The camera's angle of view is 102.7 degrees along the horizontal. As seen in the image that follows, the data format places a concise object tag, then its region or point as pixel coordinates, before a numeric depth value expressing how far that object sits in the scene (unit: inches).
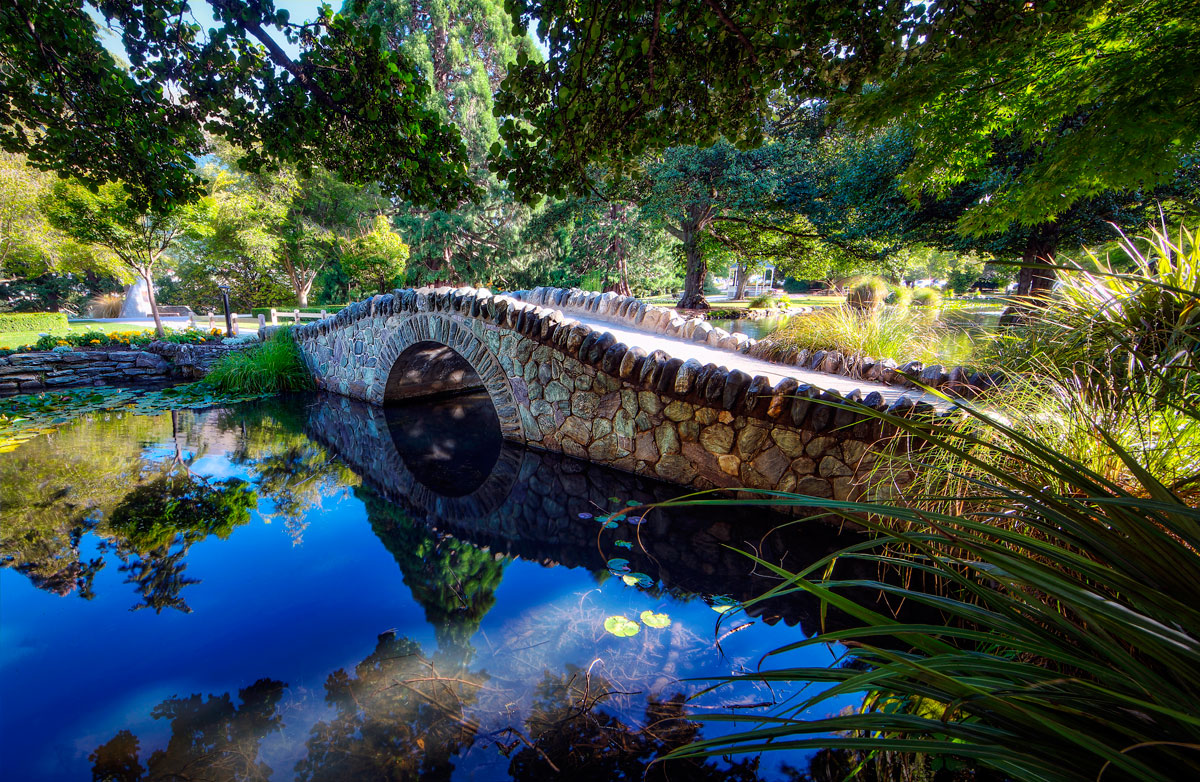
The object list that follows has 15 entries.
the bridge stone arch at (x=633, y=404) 150.8
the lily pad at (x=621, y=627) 105.9
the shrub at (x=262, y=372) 355.6
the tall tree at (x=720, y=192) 501.4
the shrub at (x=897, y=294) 576.8
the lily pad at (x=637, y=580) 126.4
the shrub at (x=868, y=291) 572.7
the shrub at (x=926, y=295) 711.7
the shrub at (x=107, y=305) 932.6
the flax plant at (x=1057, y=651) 29.3
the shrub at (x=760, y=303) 733.9
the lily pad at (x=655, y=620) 108.5
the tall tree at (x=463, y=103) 695.1
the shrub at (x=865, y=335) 225.1
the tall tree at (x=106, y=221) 424.2
